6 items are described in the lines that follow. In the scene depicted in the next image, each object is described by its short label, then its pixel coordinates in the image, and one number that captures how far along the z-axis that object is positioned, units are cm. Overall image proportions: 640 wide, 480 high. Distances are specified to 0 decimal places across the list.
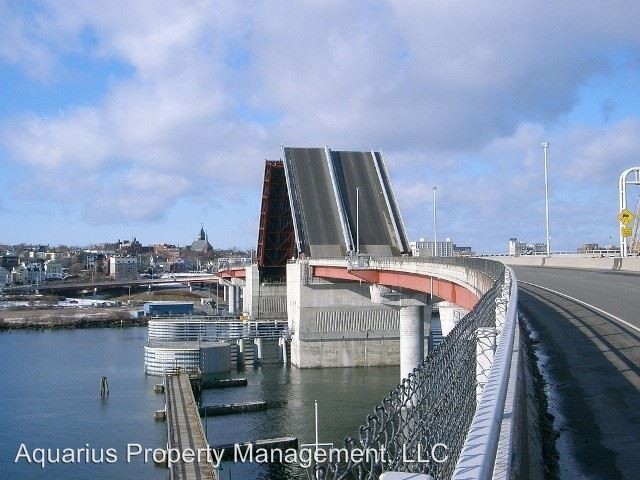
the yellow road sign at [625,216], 2630
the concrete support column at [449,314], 2441
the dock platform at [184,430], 1719
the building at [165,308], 7175
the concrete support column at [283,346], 4259
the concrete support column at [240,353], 4172
